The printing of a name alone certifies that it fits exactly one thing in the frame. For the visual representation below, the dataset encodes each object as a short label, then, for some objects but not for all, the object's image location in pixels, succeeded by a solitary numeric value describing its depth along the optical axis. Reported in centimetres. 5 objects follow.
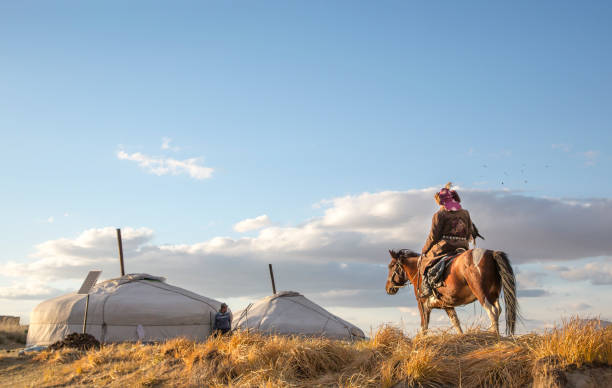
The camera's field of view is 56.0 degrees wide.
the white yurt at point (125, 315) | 1648
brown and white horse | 812
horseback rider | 973
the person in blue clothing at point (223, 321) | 1647
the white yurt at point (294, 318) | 1975
